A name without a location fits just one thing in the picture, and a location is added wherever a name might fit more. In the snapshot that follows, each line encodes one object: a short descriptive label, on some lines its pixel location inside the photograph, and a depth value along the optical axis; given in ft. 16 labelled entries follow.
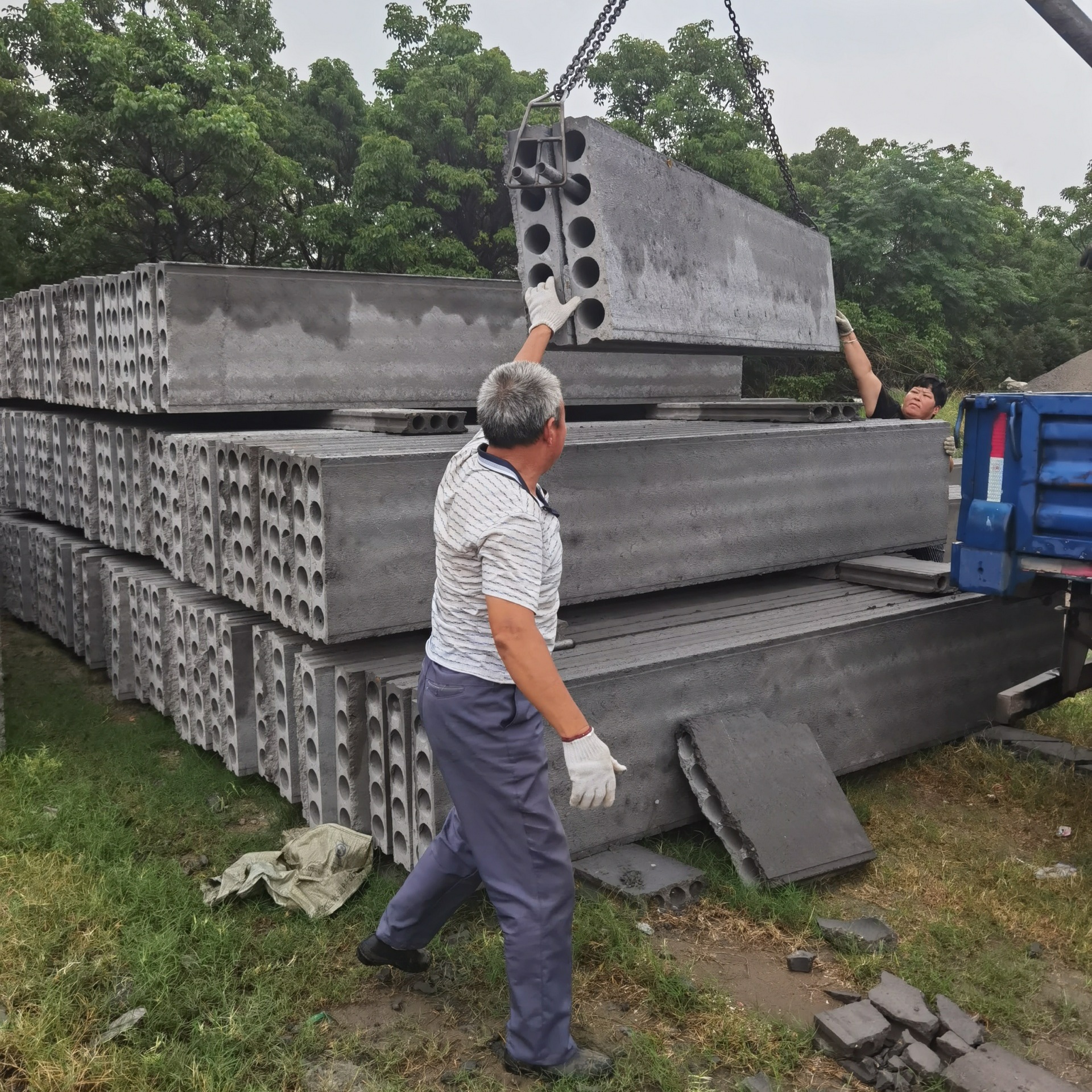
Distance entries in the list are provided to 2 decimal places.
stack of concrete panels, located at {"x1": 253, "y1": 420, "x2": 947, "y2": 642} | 14.37
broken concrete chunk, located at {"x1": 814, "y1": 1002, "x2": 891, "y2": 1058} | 10.64
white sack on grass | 13.51
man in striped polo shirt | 9.71
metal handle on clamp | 14.89
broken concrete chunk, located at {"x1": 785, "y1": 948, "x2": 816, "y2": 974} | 12.44
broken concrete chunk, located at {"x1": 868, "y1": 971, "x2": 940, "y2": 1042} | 10.87
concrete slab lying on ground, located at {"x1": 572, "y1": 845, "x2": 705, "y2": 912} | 13.66
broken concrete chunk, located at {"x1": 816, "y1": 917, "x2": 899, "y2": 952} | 12.82
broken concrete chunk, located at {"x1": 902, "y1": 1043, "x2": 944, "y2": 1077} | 10.46
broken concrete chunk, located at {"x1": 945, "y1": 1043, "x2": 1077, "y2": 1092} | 10.16
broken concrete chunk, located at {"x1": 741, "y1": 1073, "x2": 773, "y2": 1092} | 10.18
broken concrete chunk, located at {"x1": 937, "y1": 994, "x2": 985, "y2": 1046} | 10.93
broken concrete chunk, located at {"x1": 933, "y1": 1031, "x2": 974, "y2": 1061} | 10.62
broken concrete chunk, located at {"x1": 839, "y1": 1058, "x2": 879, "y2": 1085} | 10.53
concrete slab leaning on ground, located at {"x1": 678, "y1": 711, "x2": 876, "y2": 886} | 14.46
